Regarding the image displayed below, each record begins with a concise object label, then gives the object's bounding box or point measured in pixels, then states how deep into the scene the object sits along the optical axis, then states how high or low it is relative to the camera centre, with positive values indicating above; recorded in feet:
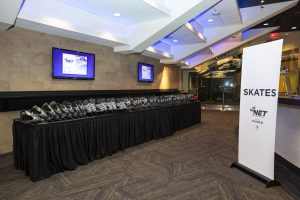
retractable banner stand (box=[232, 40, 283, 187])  9.00 -0.77
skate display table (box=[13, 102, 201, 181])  9.55 -2.75
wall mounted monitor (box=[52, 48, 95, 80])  15.79 +2.09
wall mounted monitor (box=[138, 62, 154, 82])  25.53 +2.42
